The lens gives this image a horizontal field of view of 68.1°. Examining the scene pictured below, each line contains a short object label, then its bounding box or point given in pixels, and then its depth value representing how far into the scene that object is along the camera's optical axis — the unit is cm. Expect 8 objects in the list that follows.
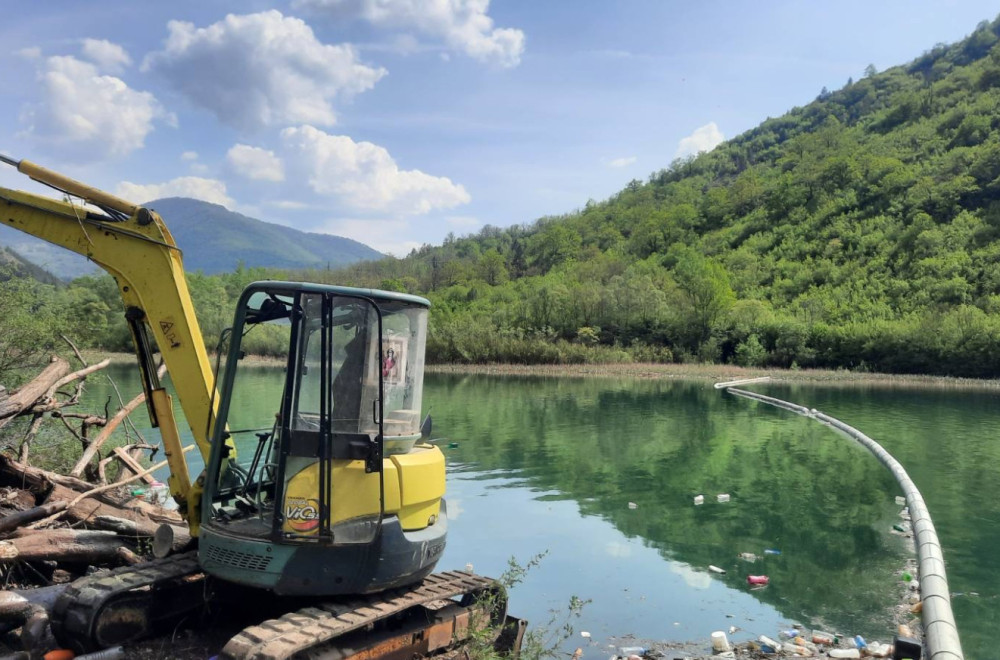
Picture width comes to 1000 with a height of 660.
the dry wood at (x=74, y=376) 841
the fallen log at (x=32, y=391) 724
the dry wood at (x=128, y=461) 928
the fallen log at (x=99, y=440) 871
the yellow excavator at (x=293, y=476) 473
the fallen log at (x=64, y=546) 590
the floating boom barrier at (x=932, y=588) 652
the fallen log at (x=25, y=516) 597
